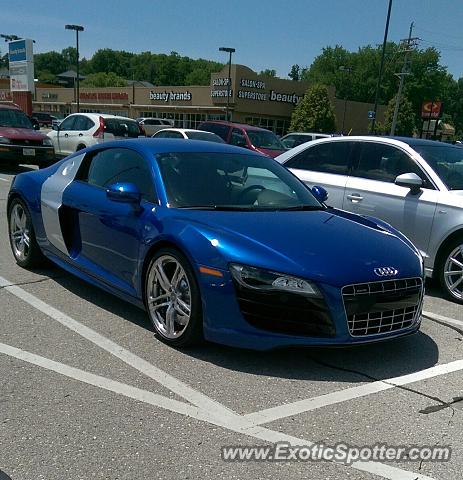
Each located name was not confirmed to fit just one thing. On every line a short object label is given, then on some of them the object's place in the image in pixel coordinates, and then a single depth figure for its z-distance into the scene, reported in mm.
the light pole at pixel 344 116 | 58656
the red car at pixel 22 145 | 14234
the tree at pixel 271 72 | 137325
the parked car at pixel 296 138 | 22047
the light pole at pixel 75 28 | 38031
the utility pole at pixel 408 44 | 45947
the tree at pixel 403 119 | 62353
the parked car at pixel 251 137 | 16359
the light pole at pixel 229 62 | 37438
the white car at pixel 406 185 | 5418
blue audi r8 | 3400
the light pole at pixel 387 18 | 30250
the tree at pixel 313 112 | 50062
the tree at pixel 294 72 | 149425
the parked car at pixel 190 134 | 16109
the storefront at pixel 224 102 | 48594
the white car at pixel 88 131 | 14938
